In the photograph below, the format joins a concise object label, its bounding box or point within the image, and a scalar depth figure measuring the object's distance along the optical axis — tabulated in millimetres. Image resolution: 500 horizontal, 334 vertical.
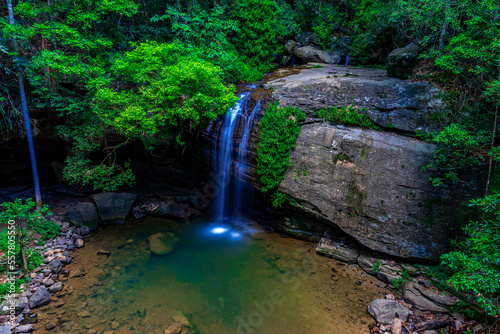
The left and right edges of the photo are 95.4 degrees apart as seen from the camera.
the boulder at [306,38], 13670
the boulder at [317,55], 12648
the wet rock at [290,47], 13262
